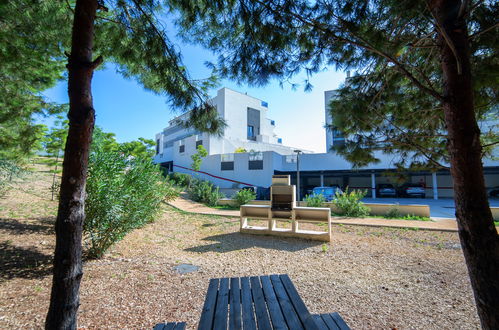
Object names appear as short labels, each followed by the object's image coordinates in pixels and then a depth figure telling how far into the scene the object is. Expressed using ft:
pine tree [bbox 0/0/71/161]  12.07
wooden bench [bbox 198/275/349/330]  5.54
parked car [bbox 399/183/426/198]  63.98
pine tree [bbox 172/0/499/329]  5.56
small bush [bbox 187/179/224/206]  44.83
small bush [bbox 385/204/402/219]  31.60
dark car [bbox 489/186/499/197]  62.48
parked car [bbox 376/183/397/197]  66.92
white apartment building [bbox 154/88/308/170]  85.33
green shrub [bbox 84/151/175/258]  13.35
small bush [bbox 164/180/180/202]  29.68
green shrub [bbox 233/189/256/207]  40.59
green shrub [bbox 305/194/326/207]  34.27
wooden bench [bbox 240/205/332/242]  20.03
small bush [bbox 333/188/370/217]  31.53
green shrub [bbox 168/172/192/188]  66.23
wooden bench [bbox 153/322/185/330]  5.58
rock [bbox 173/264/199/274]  12.81
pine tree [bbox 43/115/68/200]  29.96
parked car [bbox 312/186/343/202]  46.38
